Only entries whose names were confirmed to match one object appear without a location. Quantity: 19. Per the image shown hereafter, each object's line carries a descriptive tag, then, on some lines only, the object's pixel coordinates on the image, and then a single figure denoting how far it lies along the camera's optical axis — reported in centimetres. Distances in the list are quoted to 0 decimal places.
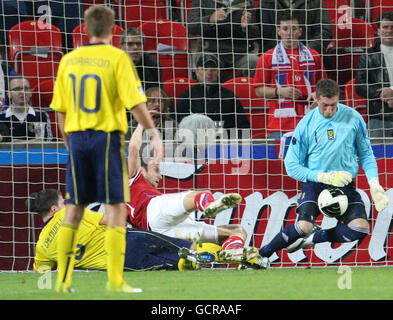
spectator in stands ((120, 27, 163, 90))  1939
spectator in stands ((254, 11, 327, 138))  1911
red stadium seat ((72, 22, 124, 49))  2017
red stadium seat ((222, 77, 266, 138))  1930
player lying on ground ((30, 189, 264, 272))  1545
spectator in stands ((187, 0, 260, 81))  2064
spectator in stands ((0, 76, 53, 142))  1820
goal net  1781
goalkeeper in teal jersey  1543
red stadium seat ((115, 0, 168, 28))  2175
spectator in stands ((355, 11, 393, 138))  1862
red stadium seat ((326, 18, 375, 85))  2080
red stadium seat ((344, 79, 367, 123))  1925
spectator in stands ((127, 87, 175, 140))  1844
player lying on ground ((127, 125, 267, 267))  1528
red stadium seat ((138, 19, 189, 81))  2098
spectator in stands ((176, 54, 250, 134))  1894
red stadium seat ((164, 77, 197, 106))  1980
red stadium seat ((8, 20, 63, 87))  2016
